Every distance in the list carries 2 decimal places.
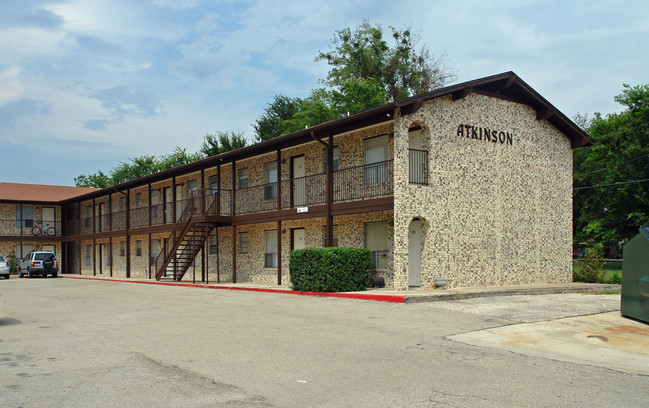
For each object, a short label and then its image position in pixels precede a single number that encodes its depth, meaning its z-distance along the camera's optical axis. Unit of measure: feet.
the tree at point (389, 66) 167.32
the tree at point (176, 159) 214.28
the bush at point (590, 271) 76.69
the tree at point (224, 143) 181.37
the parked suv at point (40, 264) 125.18
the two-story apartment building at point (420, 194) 60.70
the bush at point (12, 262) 148.66
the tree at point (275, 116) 177.47
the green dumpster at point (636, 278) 37.73
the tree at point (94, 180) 259.23
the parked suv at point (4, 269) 123.54
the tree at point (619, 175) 133.49
